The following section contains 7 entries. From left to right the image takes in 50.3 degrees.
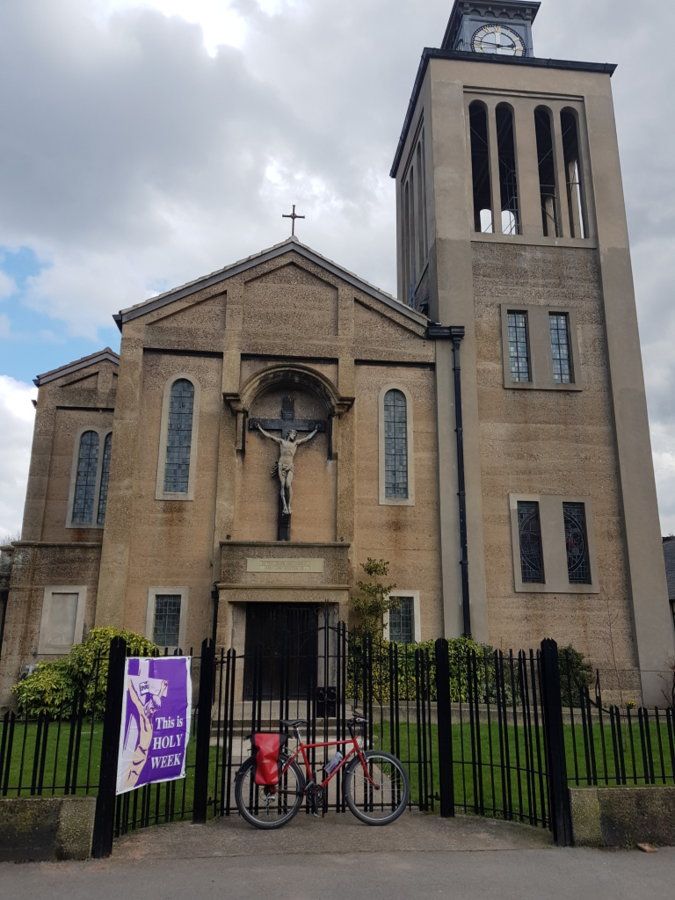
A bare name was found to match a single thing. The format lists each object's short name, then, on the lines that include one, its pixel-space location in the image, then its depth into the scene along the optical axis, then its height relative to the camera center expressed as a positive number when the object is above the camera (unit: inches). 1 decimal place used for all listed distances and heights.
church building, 737.6 +230.1
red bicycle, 324.8 -54.4
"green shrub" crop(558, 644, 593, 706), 722.2 -3.6
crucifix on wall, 764.0 +237.8
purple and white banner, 308.5 -24.1
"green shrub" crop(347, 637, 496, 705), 681.6 -7.5
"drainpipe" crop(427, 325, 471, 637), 755.4 +240.8
